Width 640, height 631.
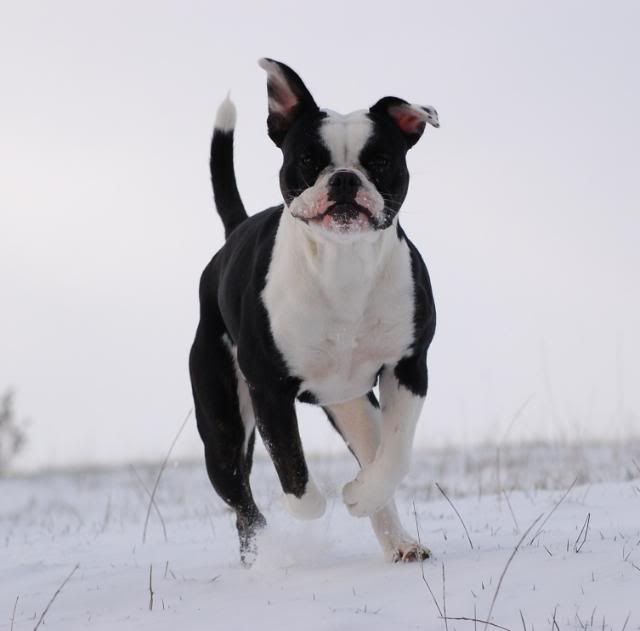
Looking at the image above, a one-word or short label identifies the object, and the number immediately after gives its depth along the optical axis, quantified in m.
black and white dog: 7.59
